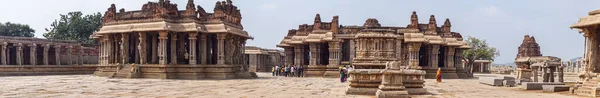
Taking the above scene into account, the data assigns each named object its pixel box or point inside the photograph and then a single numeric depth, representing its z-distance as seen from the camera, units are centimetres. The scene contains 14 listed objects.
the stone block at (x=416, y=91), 1407
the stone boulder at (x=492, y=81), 2022
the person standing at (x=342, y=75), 2292
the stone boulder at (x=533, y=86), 1705
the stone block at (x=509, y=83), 2005
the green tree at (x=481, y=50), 6241
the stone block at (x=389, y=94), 1255
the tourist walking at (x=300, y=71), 3206
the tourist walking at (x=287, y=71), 3200
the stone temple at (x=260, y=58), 4819
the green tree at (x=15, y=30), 6087
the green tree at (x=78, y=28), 5381
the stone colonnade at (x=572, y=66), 3781
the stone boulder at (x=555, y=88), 1606
